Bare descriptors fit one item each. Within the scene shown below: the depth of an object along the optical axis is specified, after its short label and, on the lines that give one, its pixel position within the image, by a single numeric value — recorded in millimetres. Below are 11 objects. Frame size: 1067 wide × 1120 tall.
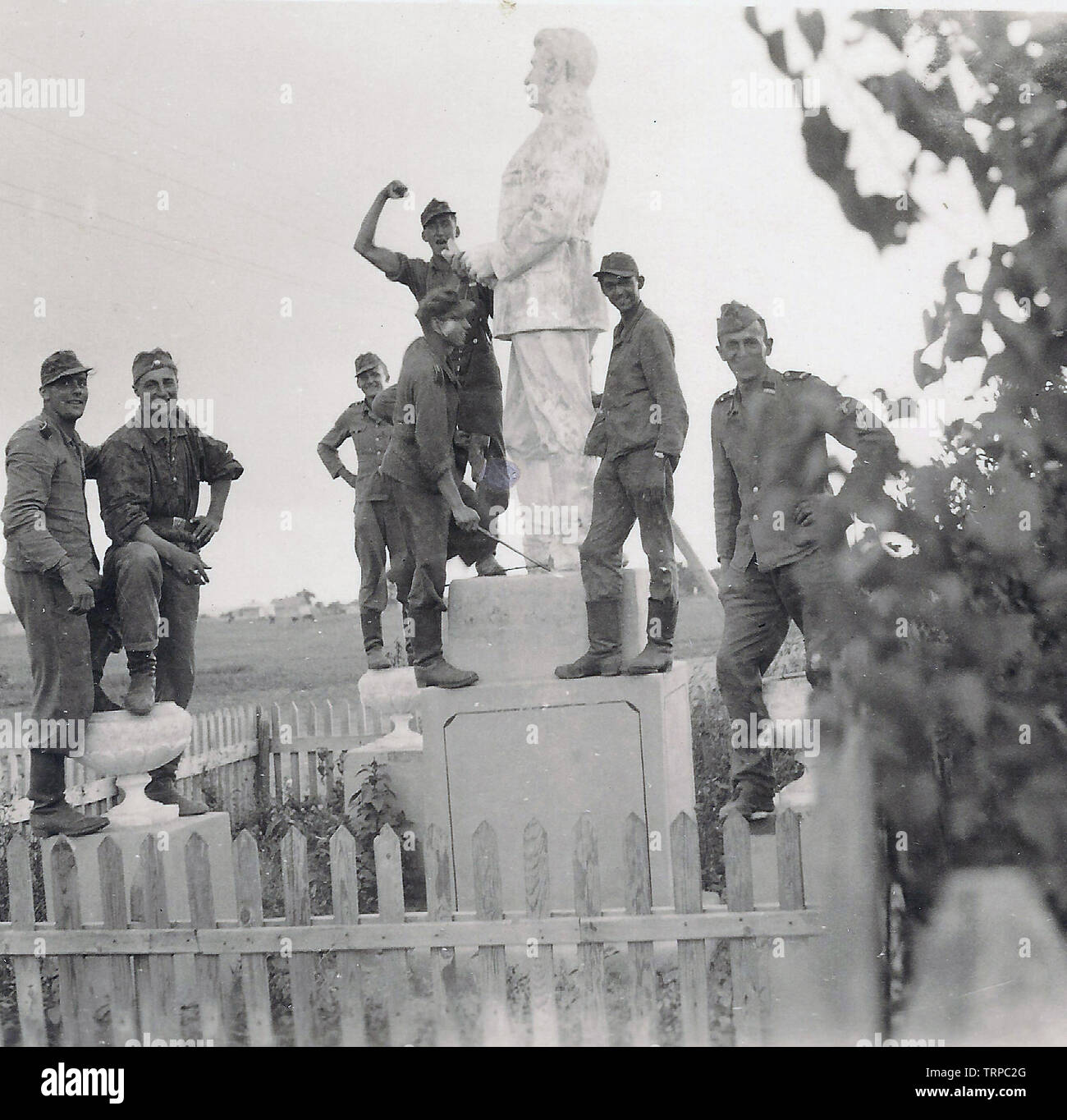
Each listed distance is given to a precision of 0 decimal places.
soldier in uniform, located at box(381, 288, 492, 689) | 4992
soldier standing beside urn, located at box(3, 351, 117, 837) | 4656
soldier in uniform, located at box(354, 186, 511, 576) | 5371
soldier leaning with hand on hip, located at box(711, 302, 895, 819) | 4723
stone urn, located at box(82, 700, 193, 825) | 4820
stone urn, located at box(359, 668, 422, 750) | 6859
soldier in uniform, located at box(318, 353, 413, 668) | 7152
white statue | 5465
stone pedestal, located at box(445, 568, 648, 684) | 5141
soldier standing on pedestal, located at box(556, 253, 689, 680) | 4883
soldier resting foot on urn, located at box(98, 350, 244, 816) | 4879
